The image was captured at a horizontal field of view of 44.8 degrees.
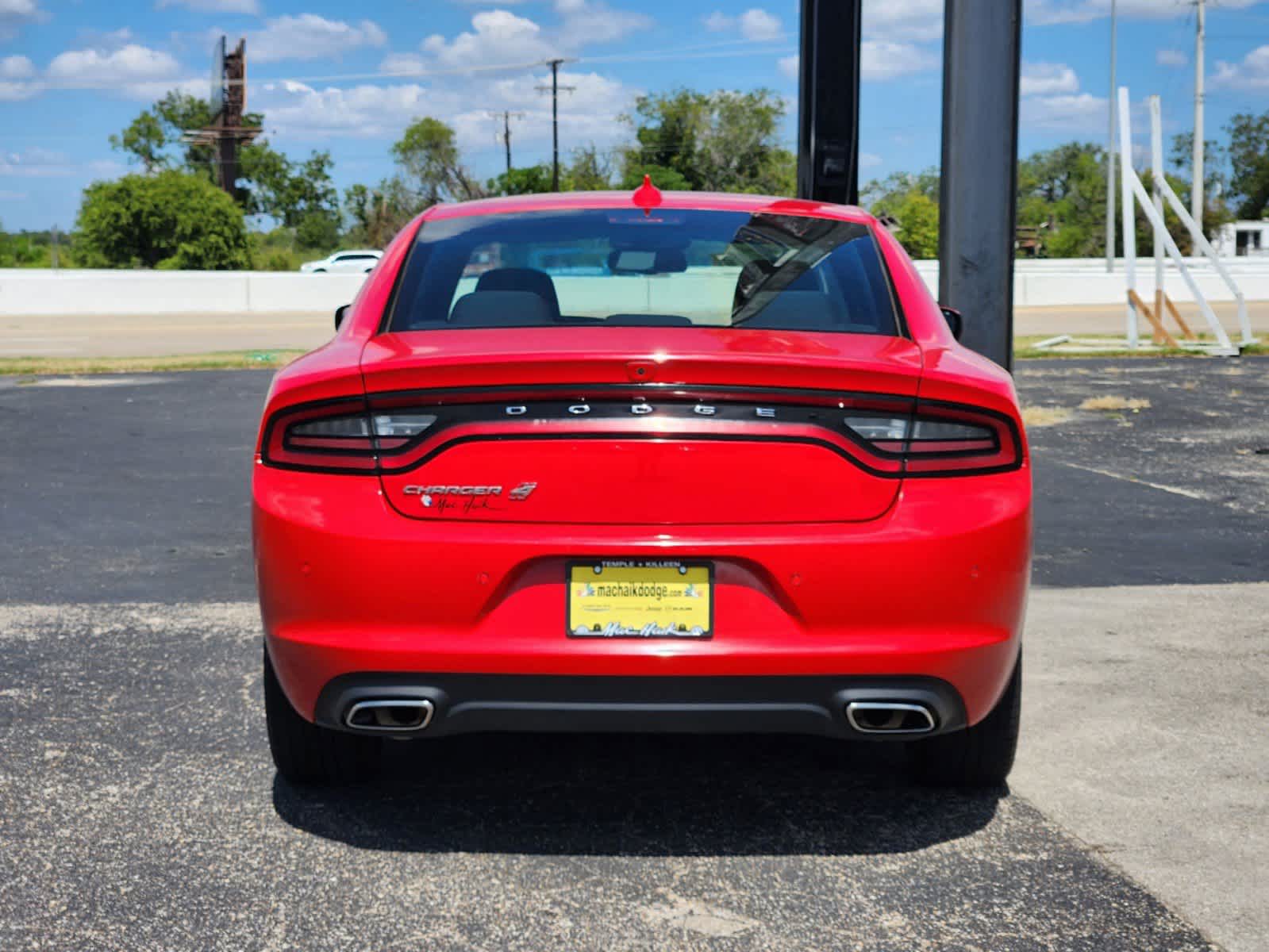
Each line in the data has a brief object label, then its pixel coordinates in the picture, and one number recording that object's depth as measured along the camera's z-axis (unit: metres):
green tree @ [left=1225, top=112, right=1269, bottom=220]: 101.94
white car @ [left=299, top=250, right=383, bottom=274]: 53.75
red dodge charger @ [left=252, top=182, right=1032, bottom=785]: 3.40
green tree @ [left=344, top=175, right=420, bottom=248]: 90.31
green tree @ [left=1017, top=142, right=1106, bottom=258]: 93.25
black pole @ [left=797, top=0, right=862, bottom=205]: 8.91
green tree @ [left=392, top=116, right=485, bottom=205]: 93.19
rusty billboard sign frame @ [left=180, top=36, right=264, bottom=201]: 88.06
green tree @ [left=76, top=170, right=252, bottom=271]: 66.31
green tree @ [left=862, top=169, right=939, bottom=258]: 73.31
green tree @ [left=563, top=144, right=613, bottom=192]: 87.94
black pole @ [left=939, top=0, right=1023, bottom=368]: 6.57
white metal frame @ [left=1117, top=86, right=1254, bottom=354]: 18.97
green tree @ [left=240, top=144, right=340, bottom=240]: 98.00
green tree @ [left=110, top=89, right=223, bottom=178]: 97.06
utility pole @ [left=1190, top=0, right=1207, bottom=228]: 58.16
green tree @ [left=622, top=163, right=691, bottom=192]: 82.75
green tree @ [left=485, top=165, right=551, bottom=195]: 93.62
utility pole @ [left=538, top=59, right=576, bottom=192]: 79.44
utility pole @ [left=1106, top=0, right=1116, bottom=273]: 37.78
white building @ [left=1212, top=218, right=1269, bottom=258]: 85.81
